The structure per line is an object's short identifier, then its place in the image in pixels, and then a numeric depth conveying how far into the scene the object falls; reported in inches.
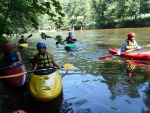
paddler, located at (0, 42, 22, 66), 156.5
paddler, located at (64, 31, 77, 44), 377.4
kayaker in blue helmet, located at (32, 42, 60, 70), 139.9
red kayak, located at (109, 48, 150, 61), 227.5
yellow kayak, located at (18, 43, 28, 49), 423.1
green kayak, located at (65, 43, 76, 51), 369.5
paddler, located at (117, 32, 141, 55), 244.3
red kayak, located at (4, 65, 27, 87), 144.5
